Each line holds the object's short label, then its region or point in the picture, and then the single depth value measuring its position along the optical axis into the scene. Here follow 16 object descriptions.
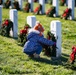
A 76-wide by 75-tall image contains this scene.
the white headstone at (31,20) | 10.69
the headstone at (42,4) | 17.49
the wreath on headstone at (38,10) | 17.50
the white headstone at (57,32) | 9.43
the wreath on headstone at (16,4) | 19.07
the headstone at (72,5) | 15.88
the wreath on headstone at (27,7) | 18.34
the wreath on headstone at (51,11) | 16.59
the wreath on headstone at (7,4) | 19.76
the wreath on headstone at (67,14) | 15.87
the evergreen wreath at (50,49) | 9.62
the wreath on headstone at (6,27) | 12.18
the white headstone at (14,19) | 12.07
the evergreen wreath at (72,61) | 8.48
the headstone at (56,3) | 16.55
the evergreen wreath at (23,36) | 10.84
